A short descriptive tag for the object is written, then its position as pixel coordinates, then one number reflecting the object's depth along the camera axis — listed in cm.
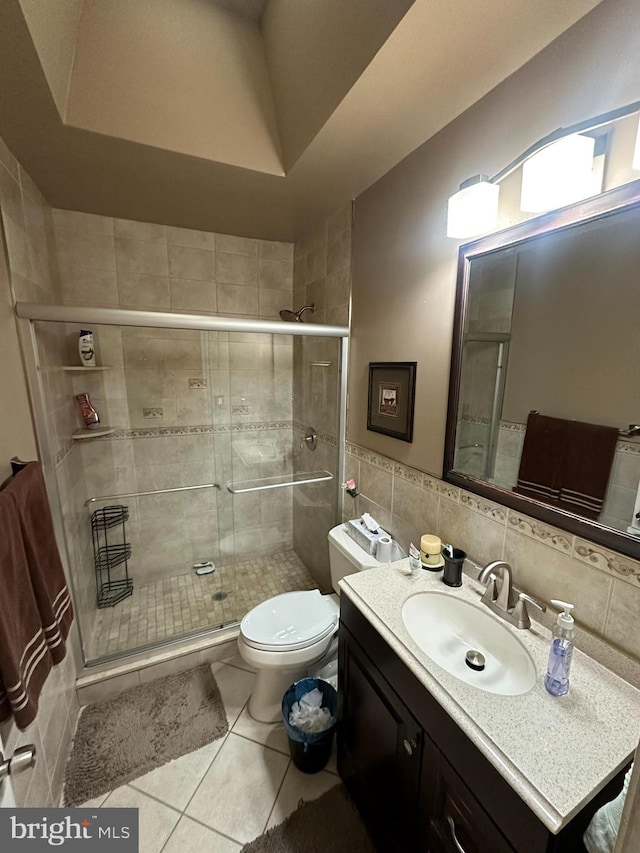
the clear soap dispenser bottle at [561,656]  81
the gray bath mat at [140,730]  138
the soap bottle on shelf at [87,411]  206
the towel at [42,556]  102
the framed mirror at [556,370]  86
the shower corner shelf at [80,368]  184
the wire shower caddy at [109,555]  226
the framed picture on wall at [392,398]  152
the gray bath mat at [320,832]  117
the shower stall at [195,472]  203
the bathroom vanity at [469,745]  64
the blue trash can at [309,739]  134
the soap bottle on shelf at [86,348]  196
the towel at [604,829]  65
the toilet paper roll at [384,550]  152
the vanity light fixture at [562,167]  82
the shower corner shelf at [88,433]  196
